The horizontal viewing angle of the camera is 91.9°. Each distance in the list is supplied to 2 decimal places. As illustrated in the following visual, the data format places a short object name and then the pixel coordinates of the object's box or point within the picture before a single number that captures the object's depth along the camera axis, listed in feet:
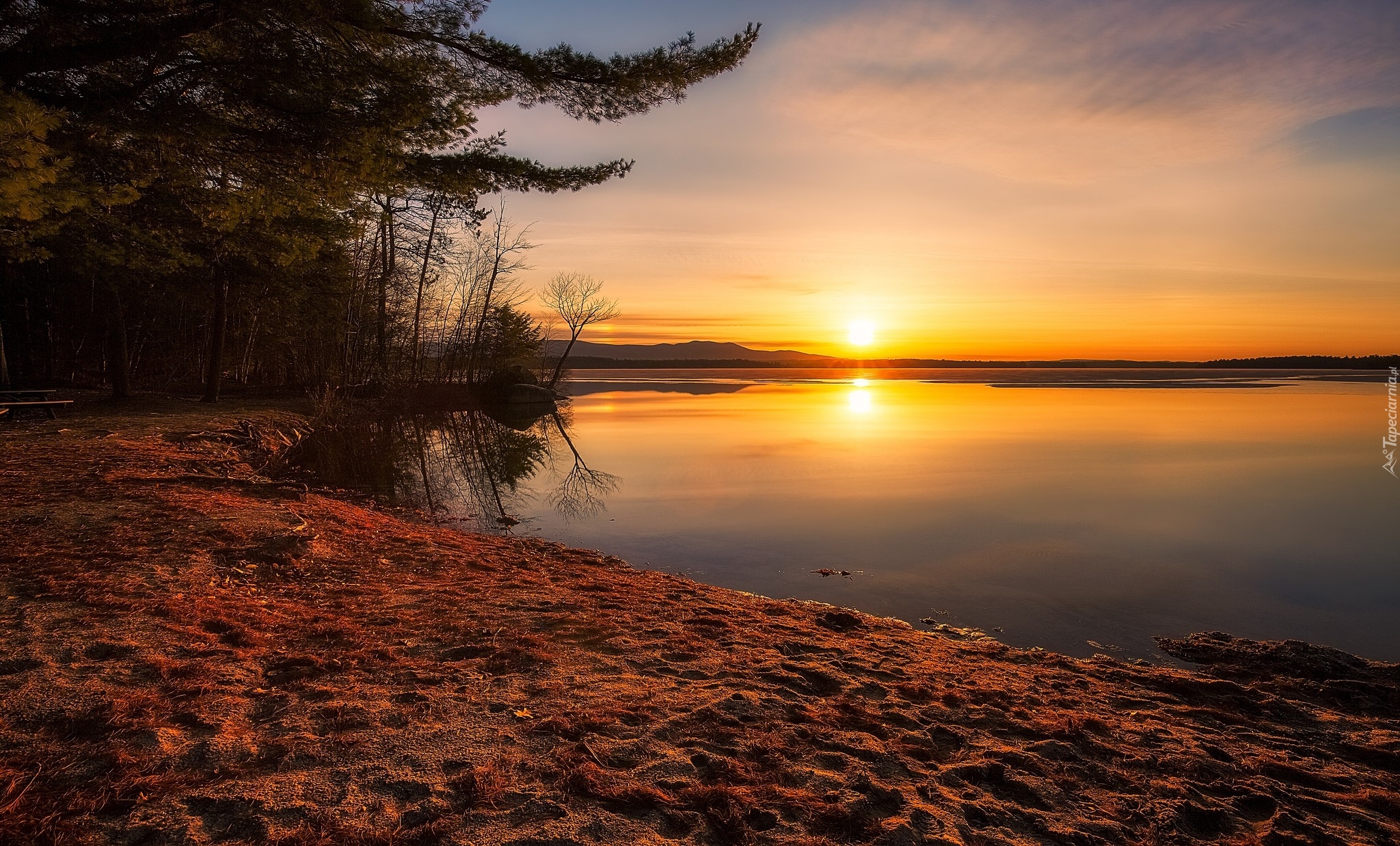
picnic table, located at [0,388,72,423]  38.56
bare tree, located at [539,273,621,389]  117.08
